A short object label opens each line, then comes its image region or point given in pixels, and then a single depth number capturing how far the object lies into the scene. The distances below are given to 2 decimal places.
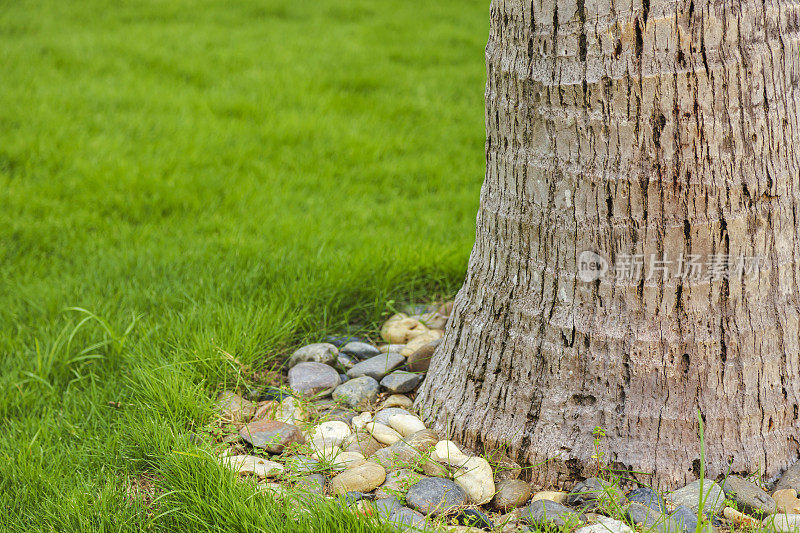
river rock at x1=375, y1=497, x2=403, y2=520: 1.87
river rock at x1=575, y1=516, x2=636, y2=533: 1.80
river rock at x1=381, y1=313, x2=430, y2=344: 3.01
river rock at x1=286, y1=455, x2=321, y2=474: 2.11
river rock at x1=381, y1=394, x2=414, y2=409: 2.54
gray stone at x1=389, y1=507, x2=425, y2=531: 1.79
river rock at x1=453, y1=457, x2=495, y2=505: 2.01
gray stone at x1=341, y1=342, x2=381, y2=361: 2.91
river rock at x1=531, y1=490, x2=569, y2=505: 2.00
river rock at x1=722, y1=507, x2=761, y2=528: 1.82
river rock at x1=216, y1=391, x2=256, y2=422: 2.45
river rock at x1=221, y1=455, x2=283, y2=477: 2.13
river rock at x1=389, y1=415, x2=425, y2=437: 2.32
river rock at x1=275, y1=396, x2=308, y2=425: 2.43
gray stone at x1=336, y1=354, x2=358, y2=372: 2.83
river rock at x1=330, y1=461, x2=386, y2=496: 2.04
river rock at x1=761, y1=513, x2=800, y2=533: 1.74
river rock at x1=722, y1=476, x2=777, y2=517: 1.86
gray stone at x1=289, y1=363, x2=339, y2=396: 2.61
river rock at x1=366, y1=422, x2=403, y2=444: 2.29
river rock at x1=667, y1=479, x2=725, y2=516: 1.89
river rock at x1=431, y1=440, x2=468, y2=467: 2.14
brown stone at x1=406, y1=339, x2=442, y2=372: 2.69
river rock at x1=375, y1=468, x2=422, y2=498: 2.00
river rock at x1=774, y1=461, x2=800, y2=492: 1.96
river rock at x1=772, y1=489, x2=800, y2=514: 1.86
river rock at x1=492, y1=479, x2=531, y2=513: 1.99
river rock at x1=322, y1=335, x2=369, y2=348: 3.02
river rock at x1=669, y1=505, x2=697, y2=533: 1.81
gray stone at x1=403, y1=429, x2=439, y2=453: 2.21
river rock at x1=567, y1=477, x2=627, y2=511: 1.92
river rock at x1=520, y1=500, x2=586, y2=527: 1.84
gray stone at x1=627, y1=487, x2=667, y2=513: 1.91
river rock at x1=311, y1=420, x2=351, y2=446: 2.30
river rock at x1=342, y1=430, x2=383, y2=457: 2.26
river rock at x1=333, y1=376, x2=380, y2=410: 2.55
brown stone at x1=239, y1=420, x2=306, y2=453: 2.24
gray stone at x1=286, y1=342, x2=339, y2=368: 2.82
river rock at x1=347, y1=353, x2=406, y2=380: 2.71
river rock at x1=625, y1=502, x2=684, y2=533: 1.80
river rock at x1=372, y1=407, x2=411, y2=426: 2.40
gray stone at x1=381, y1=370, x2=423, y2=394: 2.60
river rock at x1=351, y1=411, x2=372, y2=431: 2.38
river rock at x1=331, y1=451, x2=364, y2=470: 2.14
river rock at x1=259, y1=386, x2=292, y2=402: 2.59
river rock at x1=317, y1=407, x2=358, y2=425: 2.45
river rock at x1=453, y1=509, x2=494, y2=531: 1.90
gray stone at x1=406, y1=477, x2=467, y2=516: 1.93
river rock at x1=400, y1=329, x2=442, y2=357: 2.88
